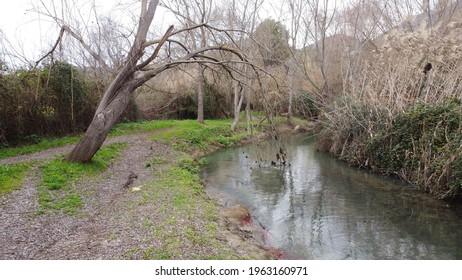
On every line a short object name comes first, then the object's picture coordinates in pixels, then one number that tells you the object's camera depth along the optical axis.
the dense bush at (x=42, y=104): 13.08
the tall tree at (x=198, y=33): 19.86
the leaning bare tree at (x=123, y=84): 10.41
